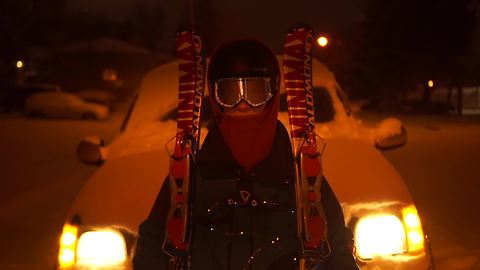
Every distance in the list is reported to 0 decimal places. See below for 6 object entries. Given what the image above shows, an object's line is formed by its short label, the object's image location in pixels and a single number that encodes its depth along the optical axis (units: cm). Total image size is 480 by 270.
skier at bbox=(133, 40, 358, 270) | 217
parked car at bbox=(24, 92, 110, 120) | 2930
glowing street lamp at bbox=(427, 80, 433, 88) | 4378
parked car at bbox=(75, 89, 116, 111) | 3748
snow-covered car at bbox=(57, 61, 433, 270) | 316
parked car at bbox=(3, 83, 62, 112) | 3354
